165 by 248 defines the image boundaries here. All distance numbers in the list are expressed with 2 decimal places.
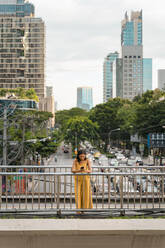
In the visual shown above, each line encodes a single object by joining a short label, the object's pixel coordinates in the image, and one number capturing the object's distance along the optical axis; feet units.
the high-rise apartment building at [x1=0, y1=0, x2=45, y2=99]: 435.53
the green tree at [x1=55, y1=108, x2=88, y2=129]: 358.62
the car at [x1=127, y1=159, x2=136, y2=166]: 157.71
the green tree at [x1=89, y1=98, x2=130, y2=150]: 224.53
